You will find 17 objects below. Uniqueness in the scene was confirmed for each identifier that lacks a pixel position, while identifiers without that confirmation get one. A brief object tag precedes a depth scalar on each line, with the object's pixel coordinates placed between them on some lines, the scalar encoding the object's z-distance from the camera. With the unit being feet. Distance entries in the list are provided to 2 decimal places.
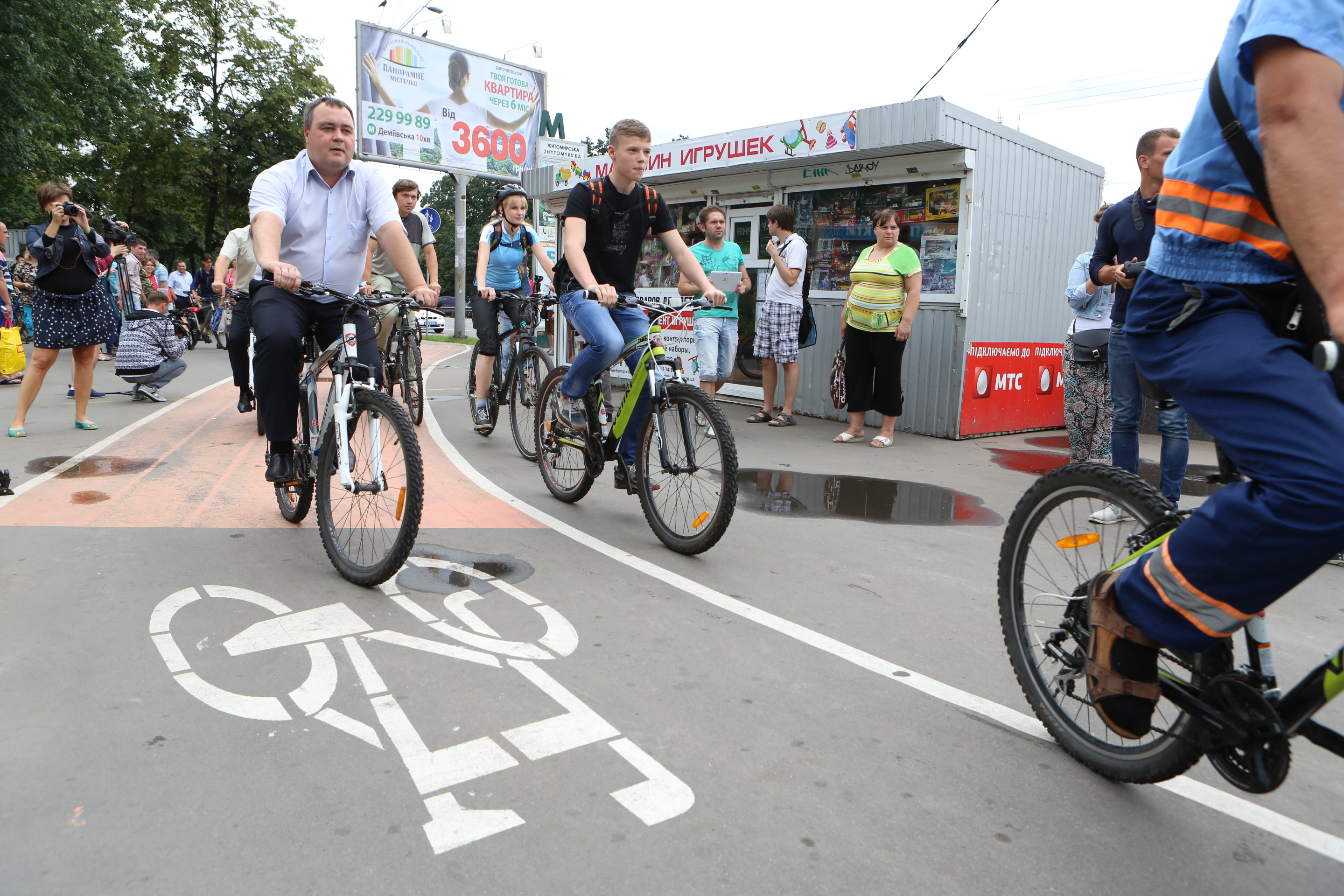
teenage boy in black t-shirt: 16.35
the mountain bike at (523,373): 22.77
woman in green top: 26.50
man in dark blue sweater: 16.30
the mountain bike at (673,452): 14.16
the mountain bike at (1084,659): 6.32
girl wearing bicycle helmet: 25.32
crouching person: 32.63
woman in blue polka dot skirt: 24.67
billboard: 77.97
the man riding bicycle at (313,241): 13.64
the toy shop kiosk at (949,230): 28.53
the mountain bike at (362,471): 12.14
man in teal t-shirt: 30.58
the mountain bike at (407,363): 25.73
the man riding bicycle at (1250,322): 5.52
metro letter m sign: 90.84
